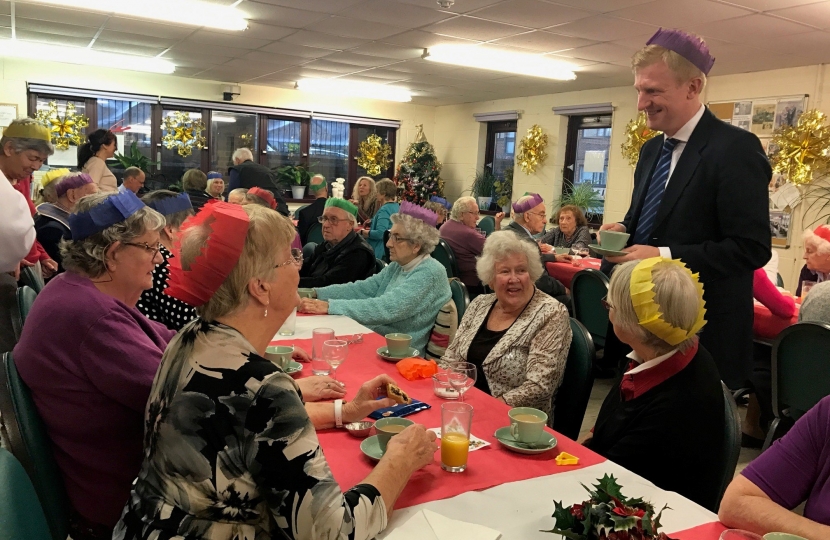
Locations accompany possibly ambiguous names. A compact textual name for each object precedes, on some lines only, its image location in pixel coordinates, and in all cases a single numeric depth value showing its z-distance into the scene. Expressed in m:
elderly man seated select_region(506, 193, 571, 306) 6.12
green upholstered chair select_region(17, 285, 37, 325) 2.50
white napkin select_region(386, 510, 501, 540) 1.25
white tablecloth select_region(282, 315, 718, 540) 1.33
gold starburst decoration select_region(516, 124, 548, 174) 9.14
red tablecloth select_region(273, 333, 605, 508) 1.48
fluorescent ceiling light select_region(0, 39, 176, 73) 7.59
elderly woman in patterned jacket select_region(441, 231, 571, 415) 2.37
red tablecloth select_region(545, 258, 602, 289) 5.40
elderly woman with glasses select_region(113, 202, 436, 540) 1.12
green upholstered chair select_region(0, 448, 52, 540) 0.98
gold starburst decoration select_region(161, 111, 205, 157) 9.51
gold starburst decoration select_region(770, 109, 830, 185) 5.89
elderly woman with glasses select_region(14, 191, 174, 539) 1.58
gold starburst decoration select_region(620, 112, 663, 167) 7.56
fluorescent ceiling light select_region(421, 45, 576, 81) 6.39
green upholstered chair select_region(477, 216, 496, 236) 8.99
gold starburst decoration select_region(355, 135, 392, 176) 11.04
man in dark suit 2.12
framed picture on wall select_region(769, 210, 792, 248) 6.30
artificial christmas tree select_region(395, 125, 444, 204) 10.73
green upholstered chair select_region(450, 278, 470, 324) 3.38
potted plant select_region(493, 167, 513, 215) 9.90
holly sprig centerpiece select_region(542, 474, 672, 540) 1.04
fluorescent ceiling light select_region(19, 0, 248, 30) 5.28
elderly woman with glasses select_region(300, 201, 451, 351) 3.23
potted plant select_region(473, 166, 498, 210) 10.34
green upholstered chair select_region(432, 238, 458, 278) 5.65
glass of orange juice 1.55
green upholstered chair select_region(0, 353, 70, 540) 1.47
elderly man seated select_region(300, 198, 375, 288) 4.21
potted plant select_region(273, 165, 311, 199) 10.29
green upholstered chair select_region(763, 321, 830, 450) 2.69
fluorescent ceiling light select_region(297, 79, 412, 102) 9.41
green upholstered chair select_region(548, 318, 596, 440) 2.34
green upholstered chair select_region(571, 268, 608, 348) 4.20
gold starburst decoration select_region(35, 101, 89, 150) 8.59
